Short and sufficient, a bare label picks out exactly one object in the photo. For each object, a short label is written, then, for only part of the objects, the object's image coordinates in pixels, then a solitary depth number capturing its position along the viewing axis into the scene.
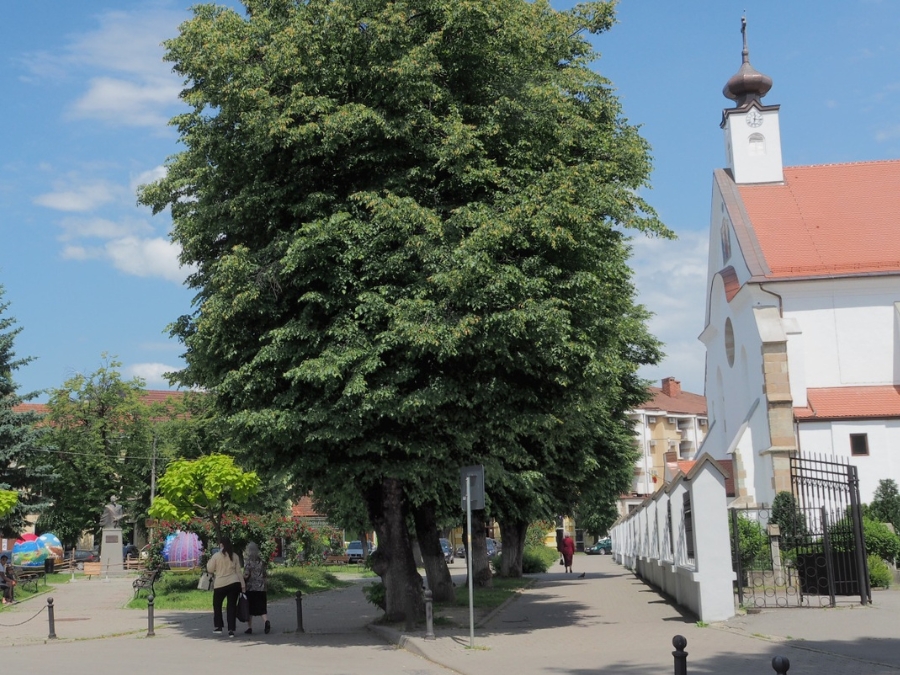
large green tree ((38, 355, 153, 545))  57.12
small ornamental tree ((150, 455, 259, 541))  26.11
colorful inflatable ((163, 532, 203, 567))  38.28
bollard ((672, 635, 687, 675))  6.41
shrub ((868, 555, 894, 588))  21.14
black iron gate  16.66
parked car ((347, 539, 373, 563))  58.69
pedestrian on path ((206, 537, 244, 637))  16.77
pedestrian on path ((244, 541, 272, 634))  17.19
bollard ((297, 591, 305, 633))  17.11
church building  30.05
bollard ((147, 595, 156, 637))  16.74
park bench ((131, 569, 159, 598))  27.17
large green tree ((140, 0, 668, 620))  13.86
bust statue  41.44
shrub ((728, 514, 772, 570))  19.20
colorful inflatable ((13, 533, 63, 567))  43.81
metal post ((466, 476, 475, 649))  13.30
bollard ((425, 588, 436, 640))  14.31
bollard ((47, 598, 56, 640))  16.67
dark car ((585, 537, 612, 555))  82.44
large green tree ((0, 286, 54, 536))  35.66
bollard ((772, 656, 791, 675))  5.43
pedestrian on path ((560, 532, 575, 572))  42.31
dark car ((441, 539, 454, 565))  58.53
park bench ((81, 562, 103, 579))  43.62
